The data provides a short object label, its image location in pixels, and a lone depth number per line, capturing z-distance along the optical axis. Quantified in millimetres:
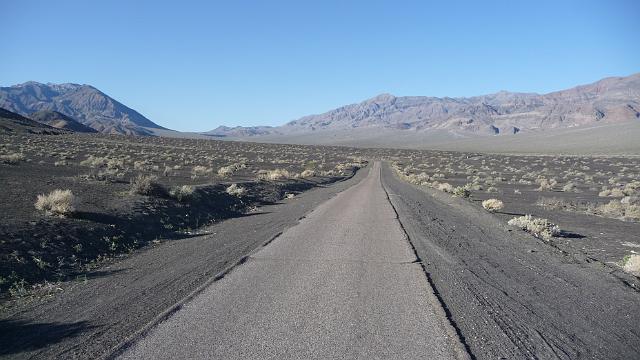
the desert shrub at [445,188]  35494
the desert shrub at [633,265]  11070
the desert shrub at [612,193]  34522
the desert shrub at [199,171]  38488
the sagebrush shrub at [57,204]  13953
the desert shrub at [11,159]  30777
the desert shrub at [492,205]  24109
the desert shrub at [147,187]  20094
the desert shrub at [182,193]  20600
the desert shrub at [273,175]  37844
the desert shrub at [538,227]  16553
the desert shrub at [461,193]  31955
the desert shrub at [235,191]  26145
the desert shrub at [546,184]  39931
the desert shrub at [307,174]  46581
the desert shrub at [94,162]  37562
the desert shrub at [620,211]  22673
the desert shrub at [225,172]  39531
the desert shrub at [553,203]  27270
